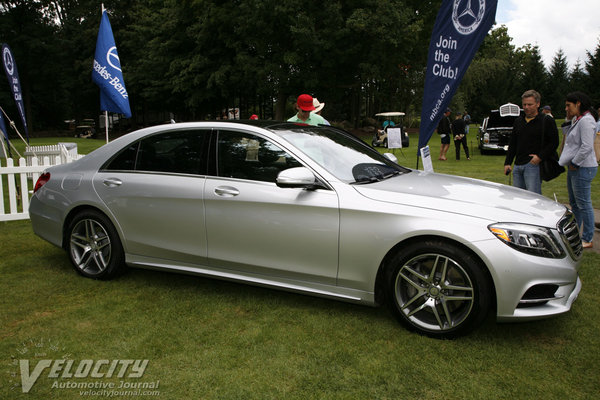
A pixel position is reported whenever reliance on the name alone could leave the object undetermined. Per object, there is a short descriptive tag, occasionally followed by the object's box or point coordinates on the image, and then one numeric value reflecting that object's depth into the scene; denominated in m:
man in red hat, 6.57
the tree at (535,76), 56.53
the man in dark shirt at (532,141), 5.62
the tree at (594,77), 43.41
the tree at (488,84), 46.12
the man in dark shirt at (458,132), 17.95
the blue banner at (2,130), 10.47
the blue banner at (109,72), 8.74
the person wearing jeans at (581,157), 5.32
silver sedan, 3.27
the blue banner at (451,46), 5.47
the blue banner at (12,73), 11.40
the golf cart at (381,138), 25.54
